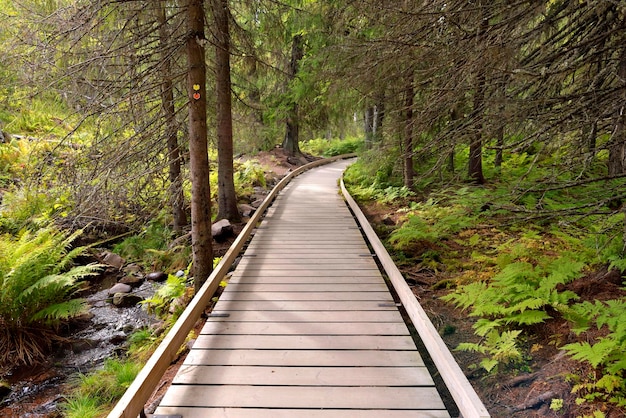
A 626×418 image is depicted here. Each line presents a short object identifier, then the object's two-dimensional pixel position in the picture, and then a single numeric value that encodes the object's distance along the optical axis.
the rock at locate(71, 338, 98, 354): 5.62
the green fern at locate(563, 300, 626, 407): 2.56
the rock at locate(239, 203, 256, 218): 10.31
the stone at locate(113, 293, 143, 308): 7.01
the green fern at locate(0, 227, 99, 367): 5.35
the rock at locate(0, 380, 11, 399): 4.50
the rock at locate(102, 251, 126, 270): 8.87
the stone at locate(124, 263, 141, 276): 8.38
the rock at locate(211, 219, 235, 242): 8.16
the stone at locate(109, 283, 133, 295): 7.45
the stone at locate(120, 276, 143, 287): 7.86
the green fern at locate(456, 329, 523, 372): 3.26
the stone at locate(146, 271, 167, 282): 8.05
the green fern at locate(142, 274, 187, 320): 5.97
